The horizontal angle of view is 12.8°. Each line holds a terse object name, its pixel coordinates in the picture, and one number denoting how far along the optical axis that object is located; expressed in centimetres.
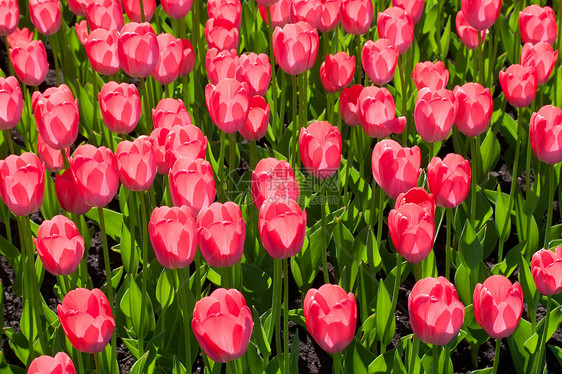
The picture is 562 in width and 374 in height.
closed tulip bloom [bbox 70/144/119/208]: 232
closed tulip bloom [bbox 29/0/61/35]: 270
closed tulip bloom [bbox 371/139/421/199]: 233
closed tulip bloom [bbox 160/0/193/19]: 269
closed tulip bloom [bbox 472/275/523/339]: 223
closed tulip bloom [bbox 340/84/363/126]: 255
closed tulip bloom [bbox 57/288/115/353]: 222
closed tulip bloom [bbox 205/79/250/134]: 243
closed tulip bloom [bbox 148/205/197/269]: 224
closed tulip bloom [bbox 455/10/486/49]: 276
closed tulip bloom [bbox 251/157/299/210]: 229
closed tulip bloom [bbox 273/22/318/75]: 252
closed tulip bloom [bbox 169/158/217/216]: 230
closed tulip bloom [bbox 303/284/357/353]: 220
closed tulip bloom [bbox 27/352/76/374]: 216
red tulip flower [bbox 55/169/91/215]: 238
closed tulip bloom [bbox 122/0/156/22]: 277
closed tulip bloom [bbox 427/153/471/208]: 235
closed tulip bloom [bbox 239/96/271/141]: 249
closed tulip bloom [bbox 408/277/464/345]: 221
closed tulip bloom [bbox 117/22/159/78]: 250
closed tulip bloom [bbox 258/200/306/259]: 222
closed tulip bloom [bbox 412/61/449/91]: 257
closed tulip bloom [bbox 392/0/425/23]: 271
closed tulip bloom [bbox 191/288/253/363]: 217
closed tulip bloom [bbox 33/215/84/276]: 231
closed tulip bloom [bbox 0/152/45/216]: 230
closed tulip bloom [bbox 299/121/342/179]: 238
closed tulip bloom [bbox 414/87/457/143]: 242
